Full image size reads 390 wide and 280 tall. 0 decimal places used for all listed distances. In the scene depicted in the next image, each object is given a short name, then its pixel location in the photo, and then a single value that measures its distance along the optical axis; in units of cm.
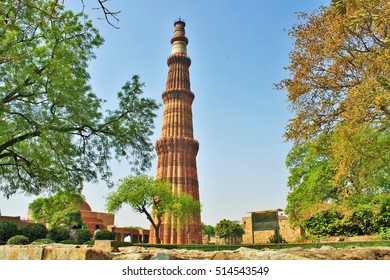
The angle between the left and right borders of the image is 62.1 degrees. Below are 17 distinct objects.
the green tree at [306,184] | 1994
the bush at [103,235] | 1422
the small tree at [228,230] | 4044
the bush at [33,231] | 1396
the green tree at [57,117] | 1109
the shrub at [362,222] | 1834
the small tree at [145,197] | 2862
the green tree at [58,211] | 1457
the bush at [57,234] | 1465
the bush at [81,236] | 1467
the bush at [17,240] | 1155
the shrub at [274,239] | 2353
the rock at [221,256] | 494
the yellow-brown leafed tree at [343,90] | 893
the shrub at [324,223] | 2031
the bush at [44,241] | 1246
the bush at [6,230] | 1315
